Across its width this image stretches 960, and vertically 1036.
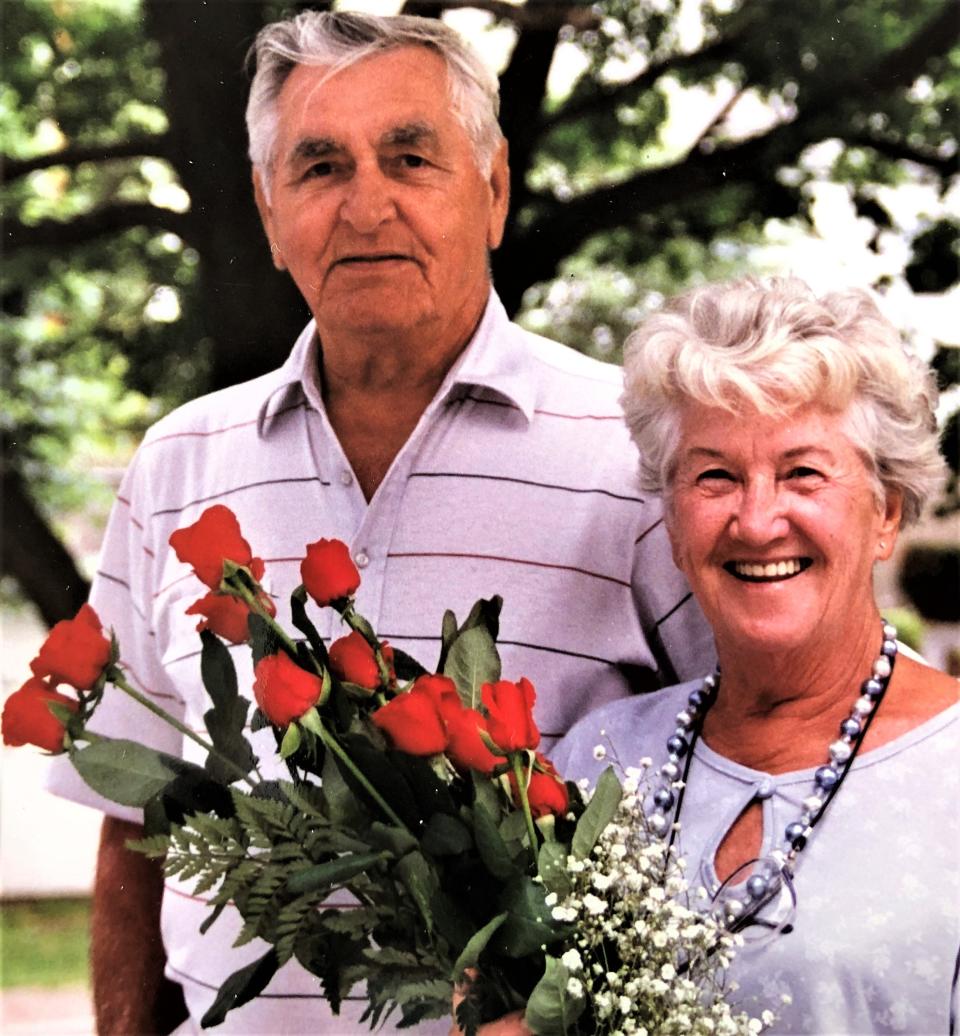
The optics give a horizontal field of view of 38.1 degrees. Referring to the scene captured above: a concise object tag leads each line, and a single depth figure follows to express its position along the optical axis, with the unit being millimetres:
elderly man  1847
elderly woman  1550
